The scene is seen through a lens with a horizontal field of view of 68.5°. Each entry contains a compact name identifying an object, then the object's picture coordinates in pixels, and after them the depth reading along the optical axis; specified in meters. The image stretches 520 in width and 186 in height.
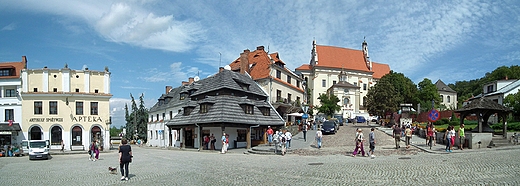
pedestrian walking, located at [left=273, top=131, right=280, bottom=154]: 26.41
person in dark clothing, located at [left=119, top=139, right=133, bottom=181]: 14.44
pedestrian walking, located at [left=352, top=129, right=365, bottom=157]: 21.91
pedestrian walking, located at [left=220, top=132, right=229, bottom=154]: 31.44
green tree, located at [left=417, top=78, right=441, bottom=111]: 83.81
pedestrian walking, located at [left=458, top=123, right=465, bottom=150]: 23.00
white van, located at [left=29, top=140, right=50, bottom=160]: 29.30
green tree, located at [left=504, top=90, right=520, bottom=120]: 42.75
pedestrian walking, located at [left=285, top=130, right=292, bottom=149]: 26.80
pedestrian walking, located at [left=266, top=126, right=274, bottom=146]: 32.91
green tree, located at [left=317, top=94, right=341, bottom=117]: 72.09
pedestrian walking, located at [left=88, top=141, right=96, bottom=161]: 26.22
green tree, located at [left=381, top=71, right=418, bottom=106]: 73.25
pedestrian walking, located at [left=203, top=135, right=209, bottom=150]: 35.78
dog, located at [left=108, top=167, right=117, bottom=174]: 16.53
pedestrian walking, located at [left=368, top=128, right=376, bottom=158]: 21.41
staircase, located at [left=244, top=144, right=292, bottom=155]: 27.45
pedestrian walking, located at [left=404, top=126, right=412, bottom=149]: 24.70
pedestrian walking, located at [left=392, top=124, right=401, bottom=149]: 24.83
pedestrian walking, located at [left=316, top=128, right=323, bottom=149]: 27.61
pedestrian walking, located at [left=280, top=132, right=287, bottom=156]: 25.61
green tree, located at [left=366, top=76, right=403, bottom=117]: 51.94
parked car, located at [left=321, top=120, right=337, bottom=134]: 39.60
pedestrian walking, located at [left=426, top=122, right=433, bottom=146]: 24.35
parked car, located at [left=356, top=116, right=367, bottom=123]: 73.99
